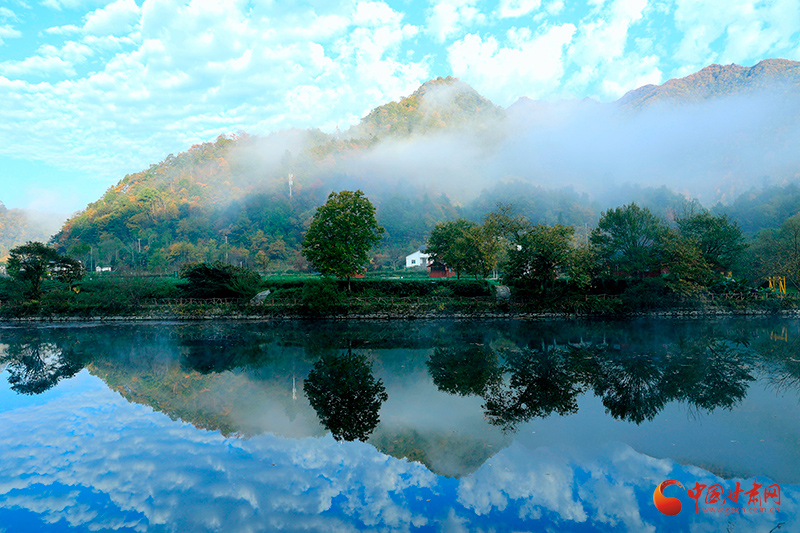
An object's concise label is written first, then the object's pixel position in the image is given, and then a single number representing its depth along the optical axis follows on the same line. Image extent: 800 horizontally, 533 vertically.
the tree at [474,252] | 37.22
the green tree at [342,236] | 35.19
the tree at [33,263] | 34.34
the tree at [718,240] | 37.34
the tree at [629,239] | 33.56
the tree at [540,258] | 30.00
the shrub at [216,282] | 34.16
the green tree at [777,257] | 32.06
